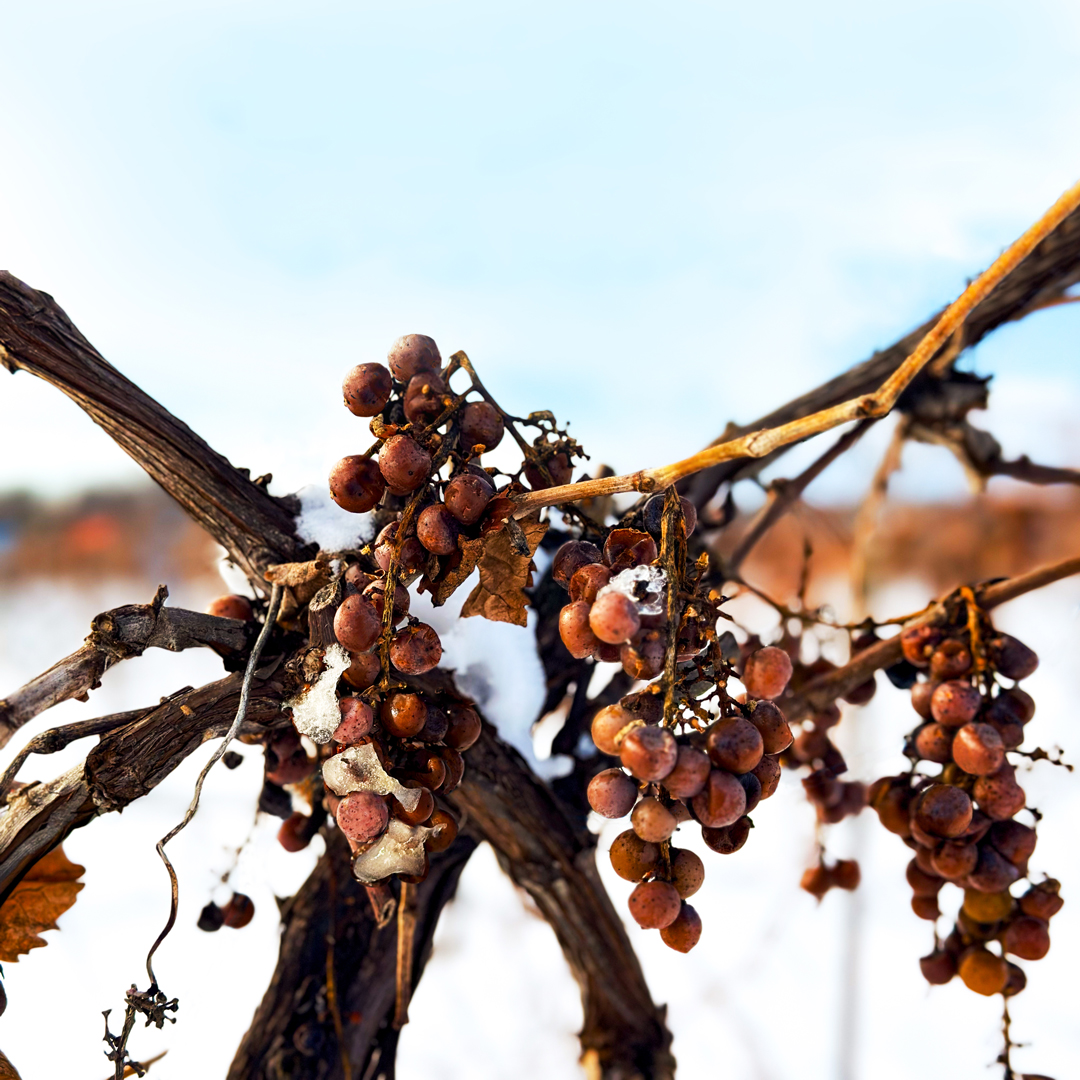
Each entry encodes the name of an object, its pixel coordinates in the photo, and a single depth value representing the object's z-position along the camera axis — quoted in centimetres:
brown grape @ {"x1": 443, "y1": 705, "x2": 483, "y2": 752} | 35
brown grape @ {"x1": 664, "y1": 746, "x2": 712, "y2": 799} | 30
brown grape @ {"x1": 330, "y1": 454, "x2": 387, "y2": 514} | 34
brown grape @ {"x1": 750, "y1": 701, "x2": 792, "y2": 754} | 32
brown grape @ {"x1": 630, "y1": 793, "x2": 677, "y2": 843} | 31
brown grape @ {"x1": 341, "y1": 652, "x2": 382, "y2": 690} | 33
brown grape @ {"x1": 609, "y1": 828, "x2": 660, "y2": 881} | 32
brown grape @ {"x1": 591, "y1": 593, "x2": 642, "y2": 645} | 30
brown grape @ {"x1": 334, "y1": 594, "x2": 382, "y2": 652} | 32
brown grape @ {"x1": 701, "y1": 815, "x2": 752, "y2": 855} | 32
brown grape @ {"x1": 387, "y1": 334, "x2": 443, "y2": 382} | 35
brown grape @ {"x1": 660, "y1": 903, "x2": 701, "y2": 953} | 32
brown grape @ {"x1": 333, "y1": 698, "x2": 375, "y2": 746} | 33
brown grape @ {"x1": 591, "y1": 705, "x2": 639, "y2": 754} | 31
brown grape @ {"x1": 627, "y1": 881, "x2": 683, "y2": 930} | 32
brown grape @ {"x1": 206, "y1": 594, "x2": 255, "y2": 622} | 39
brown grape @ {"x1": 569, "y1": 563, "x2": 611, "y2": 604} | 32
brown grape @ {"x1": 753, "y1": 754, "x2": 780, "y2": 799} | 32
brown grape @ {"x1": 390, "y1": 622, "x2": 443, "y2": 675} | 33
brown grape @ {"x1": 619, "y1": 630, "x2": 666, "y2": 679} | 30
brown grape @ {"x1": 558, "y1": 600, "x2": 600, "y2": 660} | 31
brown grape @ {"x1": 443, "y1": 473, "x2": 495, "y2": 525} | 33
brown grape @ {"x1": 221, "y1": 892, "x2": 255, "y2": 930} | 43
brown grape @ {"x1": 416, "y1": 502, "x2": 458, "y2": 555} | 33
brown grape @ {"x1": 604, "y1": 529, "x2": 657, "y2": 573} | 32
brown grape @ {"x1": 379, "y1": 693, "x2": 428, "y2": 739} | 33
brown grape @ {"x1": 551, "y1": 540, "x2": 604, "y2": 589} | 34
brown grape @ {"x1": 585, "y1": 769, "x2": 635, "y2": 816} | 31
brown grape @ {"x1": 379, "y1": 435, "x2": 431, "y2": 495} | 33
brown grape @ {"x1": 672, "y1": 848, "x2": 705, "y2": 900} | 32
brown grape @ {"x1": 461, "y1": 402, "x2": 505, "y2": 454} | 34
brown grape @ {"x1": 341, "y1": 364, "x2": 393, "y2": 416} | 34
